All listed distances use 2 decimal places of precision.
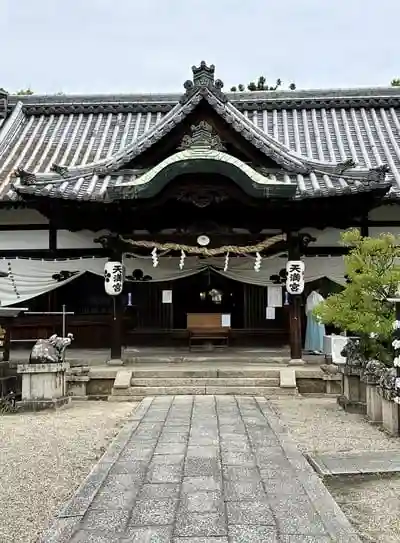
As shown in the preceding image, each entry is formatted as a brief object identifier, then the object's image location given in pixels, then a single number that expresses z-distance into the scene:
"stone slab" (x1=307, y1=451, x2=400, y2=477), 5.89
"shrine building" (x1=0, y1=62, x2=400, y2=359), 12.20
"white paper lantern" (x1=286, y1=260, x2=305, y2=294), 12.50
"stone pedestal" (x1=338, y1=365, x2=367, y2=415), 9.67
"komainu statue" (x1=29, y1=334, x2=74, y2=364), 10.40
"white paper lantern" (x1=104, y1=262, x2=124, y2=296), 12.70
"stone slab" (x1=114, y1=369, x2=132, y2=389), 11.06
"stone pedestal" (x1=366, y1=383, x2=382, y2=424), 8.56
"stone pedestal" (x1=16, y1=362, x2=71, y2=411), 10.16
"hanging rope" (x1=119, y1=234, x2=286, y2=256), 12.77
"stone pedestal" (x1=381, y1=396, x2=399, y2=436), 7.67
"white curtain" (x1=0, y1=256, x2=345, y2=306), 13.91
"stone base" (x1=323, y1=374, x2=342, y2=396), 11.29
